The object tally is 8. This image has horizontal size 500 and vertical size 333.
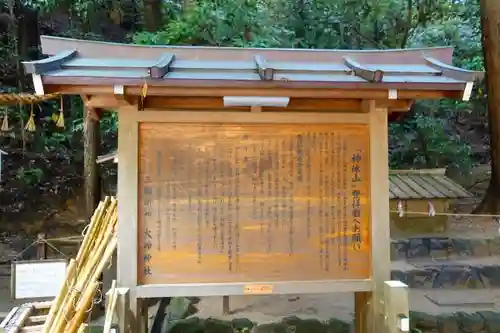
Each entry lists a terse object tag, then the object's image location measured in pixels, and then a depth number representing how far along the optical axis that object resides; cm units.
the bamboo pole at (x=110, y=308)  287
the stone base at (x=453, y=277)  780
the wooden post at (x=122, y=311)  299
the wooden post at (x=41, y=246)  695
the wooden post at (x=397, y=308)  301
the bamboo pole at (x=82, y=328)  309
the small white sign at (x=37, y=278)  493
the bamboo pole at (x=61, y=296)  326
